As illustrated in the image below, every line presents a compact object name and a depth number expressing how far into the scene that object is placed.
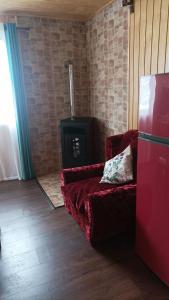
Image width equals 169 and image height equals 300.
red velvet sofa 2.00
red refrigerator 1.46
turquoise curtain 3.24
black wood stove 3.54
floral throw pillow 2.30
